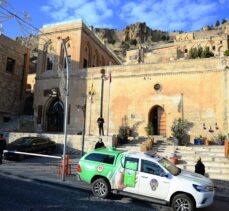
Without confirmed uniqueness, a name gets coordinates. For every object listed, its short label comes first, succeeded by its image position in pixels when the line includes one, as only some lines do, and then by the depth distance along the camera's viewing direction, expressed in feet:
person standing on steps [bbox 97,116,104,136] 52.06
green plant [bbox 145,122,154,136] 57.48
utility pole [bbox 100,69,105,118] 59.26
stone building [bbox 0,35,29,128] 69.08
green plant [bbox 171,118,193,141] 48.71
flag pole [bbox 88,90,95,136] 61.55
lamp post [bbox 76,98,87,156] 63.92
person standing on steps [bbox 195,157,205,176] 29.51
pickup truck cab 20.10
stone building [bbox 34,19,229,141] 55.00
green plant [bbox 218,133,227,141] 49.75
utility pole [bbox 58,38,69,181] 28.13
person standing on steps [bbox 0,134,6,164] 37.25
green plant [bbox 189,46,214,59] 94.02
